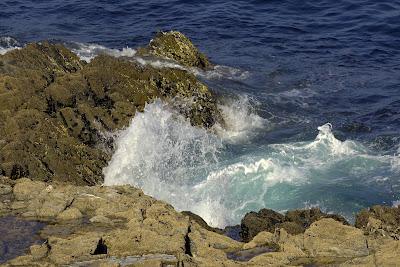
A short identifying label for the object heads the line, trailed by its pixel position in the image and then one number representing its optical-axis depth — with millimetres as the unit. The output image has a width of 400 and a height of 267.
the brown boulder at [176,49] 26839
